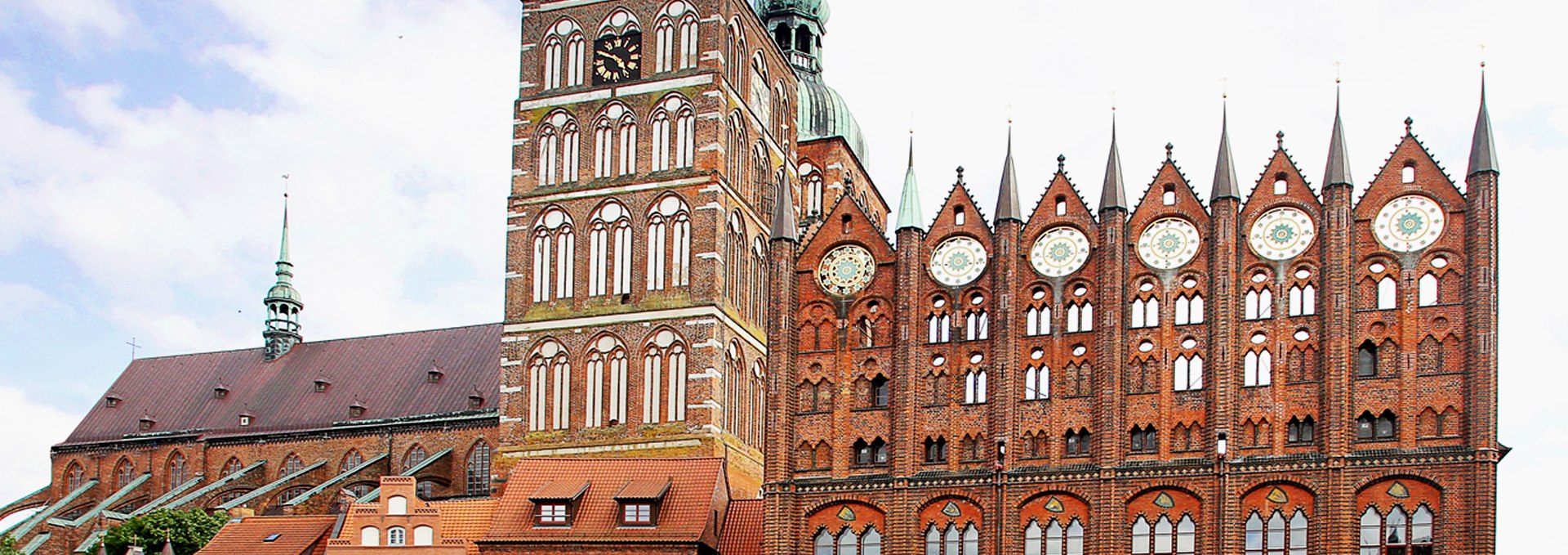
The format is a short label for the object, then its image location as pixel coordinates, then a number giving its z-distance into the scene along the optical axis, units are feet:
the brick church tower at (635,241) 213.25
